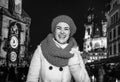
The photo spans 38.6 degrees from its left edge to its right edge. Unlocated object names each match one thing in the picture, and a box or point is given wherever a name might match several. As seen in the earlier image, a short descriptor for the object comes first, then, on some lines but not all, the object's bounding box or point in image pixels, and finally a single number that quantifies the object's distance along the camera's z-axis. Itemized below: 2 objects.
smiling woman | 2.15
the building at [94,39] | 67.00
